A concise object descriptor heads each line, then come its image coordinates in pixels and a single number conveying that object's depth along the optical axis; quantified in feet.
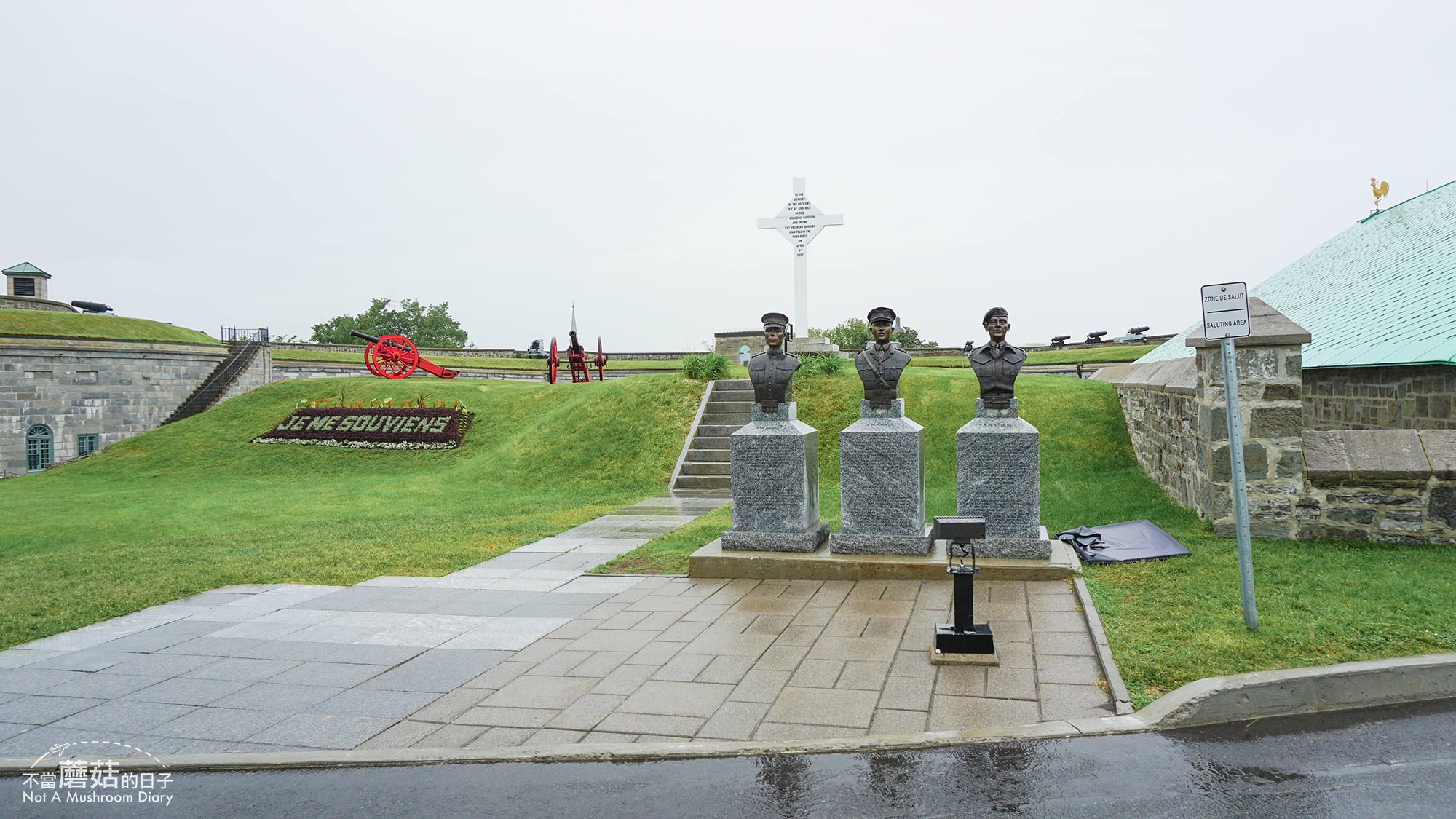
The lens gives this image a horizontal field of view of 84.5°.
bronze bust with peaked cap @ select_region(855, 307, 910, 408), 25.73
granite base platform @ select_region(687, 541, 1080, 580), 23.66
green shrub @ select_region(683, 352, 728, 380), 63.57
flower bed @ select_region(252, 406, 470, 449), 67.97
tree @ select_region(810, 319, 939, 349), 208.74
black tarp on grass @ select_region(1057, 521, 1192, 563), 24.90
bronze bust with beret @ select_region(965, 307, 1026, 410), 25.16
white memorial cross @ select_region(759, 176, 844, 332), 72.59
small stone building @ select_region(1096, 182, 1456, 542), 24.31
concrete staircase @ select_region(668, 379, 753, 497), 49.90
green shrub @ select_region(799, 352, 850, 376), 60.29
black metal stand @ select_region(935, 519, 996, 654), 16.83
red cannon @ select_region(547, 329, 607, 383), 89.10
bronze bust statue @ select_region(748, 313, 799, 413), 27.25
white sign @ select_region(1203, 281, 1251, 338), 17.26
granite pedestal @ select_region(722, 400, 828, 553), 26.66
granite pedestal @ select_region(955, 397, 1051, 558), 24.50
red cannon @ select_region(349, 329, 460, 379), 89.51
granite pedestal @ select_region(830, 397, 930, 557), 25.49
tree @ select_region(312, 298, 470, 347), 221.25
